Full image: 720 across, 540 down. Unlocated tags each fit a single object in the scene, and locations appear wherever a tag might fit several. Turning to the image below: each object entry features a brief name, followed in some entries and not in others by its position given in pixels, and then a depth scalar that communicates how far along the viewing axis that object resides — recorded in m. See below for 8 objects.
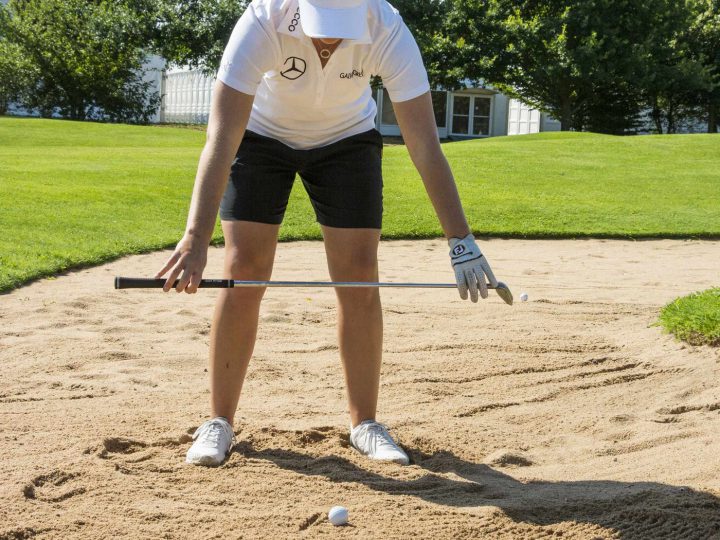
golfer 3.33
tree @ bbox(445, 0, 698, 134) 31.50
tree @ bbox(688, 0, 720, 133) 33.91
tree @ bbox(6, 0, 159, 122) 33.50
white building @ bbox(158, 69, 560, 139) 37.97
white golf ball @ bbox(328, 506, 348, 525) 3.10
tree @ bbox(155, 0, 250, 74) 34.53
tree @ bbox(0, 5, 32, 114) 33.41
